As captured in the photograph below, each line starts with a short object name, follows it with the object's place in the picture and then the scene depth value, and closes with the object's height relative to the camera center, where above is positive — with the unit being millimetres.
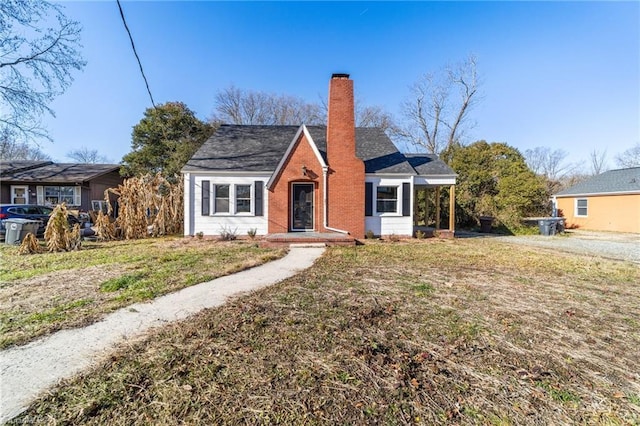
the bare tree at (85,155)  54656 +11153
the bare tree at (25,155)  36209 +8248
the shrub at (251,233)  12453 -924
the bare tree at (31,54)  11527 +7169
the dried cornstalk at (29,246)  9062 -1119
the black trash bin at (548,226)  16156 -744
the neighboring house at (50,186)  21609 +2019
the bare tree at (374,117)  30906 +10640
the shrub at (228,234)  12352 -974
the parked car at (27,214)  12680 -119
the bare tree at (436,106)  27672 +11257
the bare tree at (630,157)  38750 +8096
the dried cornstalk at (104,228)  12125 -701
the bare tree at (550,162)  44688 +8416
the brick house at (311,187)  12141 +1160
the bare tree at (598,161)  43156 +8143
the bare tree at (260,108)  31938 +12071
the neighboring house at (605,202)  18781 +818
